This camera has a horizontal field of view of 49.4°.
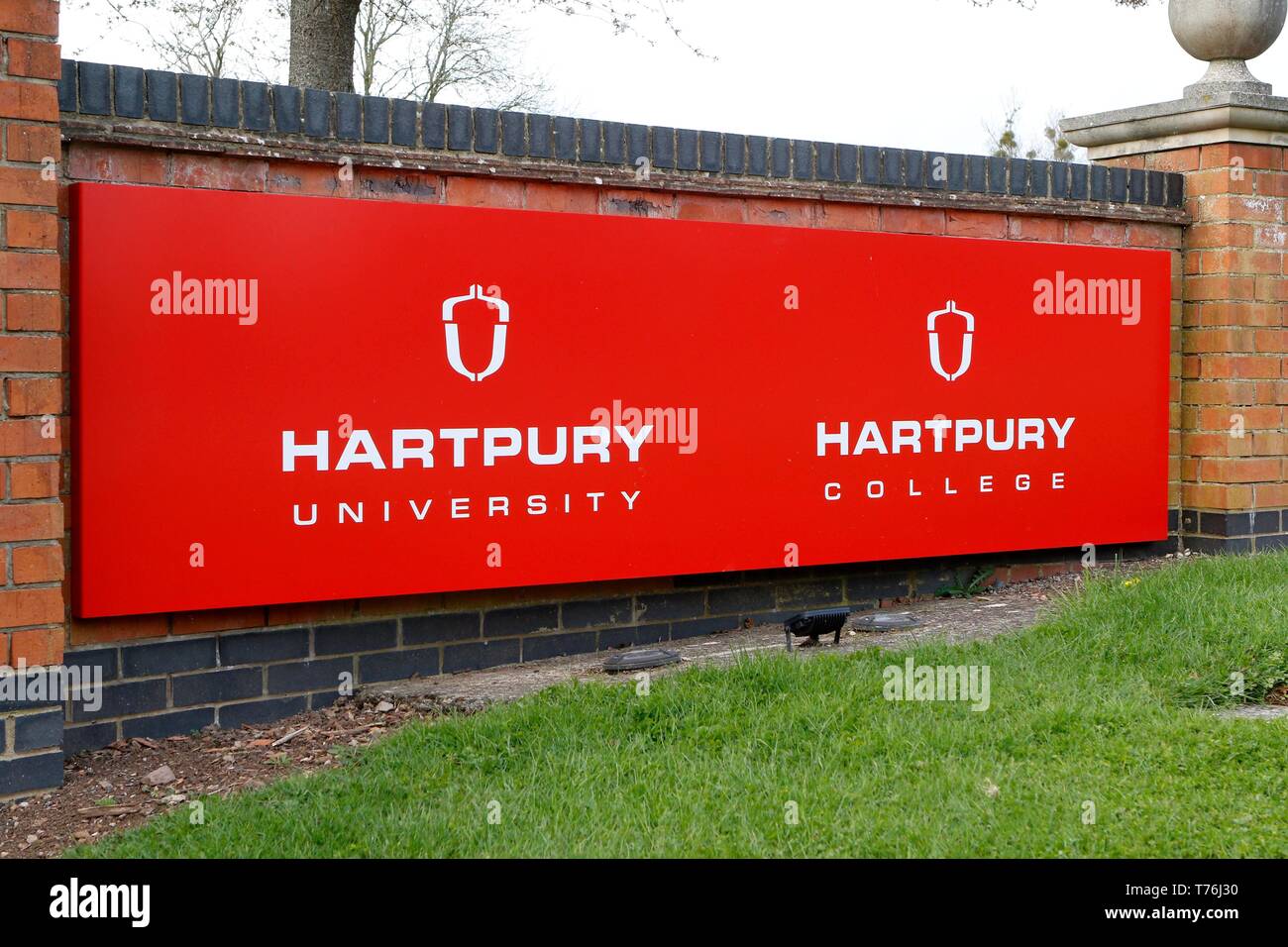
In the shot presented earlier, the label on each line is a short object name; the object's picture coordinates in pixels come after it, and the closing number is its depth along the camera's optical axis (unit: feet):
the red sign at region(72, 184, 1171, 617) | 19.74
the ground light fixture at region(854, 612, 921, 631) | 24.90
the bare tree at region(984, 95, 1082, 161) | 105.70
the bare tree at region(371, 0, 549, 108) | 67.87
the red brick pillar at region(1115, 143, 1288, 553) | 31.14
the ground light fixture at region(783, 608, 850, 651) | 23.13
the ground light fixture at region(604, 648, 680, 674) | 22.06
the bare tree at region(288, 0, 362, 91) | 42.65
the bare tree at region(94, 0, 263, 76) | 51.16
